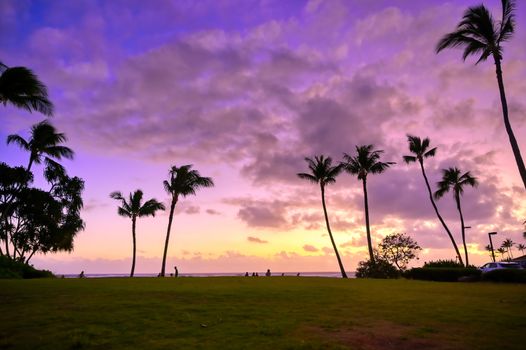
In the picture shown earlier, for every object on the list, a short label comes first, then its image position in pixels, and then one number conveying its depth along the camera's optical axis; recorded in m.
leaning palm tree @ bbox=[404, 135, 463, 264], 53.00
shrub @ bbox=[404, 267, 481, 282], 36.09
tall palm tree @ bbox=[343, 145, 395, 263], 50.19
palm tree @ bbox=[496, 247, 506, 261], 140.75
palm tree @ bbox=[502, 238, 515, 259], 139.98
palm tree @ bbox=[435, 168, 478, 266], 55.97
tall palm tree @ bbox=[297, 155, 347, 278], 52.06
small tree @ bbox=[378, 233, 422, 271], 54.22
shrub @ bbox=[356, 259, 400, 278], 46.56
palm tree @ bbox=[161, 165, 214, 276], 50.22
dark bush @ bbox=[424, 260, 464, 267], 43.28
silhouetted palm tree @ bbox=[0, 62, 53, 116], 19.30
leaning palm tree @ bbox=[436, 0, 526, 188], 21.77
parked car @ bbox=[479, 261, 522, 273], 36.07
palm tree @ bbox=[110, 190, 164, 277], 57.94
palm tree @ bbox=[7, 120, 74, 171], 41.59
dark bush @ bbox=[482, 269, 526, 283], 31.73
